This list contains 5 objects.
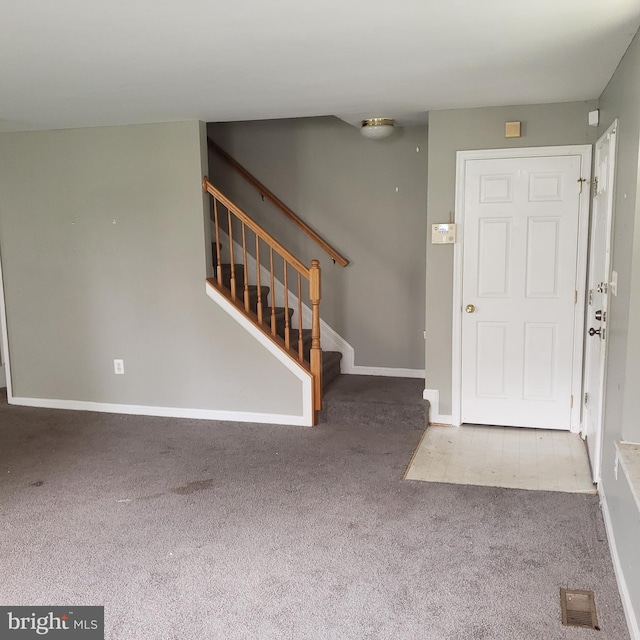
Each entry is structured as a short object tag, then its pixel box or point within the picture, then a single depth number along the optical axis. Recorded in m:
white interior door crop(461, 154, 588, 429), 3.84
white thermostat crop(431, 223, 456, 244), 4.00
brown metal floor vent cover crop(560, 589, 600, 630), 2.09
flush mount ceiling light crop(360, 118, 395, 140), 4.25
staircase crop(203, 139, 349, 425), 4.24
